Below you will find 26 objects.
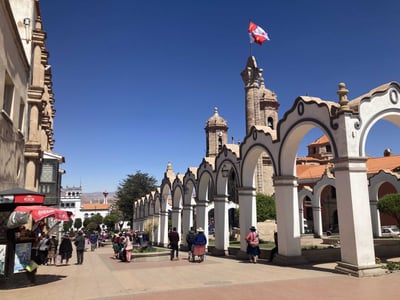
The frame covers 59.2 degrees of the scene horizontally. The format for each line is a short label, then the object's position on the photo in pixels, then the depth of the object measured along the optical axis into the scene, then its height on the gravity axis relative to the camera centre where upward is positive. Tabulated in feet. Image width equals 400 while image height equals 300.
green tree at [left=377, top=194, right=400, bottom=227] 70.38 +1.80
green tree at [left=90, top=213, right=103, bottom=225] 281.95 -1.73
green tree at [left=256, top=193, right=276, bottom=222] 115.85 +2.36
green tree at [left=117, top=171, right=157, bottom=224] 176.45 +12.61
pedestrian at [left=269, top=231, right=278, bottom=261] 48.26 -4.76
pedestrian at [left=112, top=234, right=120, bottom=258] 65.31 -5.32
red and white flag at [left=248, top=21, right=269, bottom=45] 106.32 +53.74
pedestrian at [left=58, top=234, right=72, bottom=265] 54.85 -4.77
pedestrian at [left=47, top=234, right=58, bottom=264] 56.75 -5.57
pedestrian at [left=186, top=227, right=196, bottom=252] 55.78 -3.68
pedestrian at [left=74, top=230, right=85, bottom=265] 55.72 -4.22
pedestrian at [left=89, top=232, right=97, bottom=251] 94.32 -6.67
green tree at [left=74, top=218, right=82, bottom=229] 315.90 -5.29
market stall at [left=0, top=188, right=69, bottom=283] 31.35 -1.19
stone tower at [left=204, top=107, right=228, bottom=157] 209.77 +48.14
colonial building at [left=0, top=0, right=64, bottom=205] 38.13 +15.10
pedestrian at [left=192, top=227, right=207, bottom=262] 52.85 -4.61
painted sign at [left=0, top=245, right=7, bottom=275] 31.81 -3.57
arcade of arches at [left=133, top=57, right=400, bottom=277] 37.27 +5.91
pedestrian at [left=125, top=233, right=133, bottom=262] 55.21 -5.16
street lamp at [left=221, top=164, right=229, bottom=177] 63.74 +7.95
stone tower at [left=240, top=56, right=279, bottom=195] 152.87 +48.10
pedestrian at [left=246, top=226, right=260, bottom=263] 48.65 -4.18
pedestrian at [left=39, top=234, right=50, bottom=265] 49.96 -4.32
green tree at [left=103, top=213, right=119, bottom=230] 219.04 -2.04
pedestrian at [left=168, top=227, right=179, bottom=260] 56.39 -3.78
